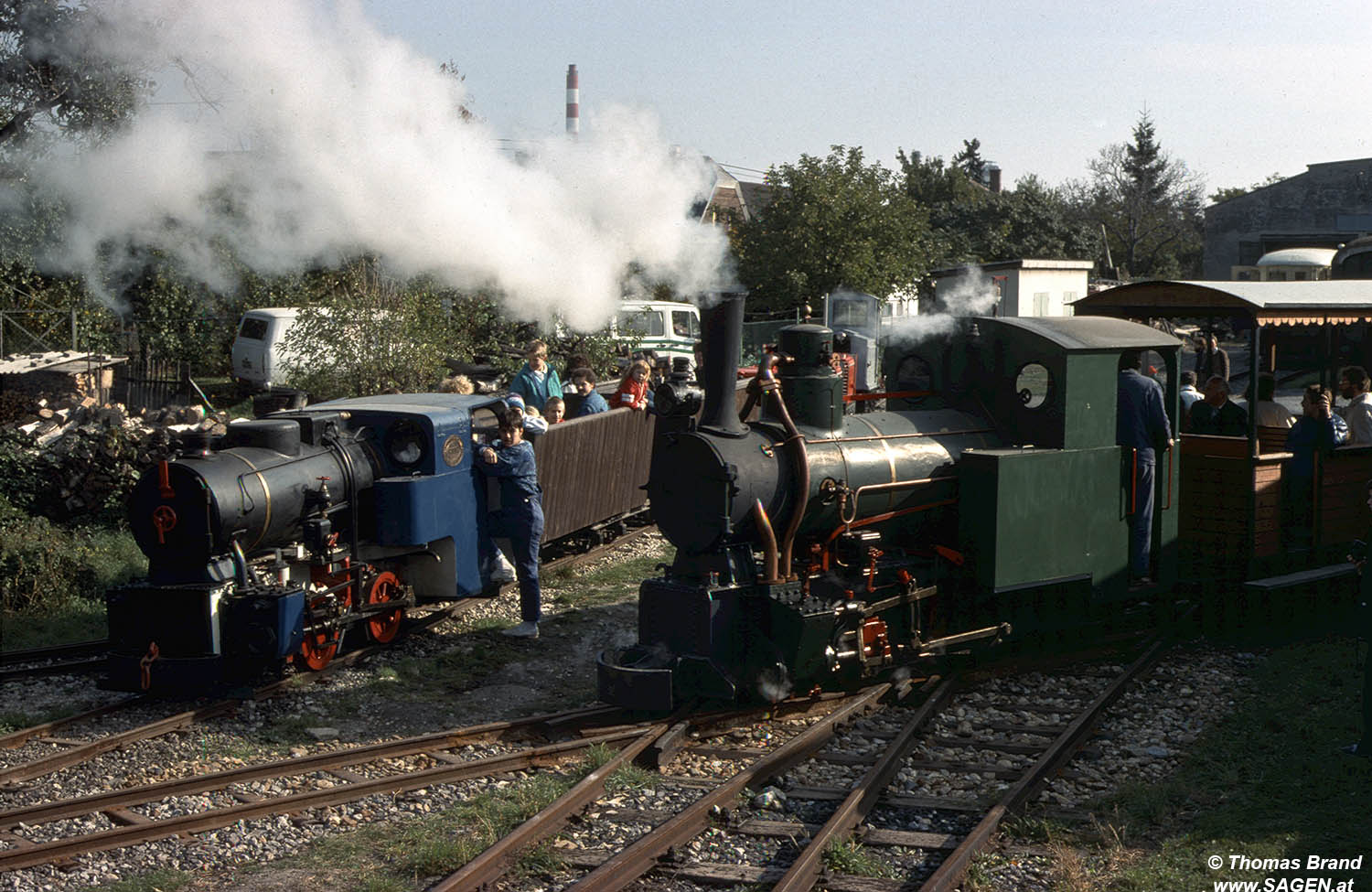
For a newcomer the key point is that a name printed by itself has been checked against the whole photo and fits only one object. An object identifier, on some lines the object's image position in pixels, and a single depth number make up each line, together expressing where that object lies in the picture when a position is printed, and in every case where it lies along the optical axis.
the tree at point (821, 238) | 26.97
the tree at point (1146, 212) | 58.47
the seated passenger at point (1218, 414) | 10.13
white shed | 26.27
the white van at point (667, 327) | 24.02
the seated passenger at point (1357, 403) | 10.23
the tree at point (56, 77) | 12.82
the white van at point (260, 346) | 24.11
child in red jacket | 13.73
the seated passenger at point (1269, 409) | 10.56
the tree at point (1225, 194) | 72.38
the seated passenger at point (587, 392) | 13.05
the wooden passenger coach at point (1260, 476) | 9.59
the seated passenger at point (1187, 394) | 11.04
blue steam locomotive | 7.98
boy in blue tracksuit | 9.55
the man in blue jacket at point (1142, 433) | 9.10
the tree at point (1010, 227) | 44.28
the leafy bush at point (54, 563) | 10.45
